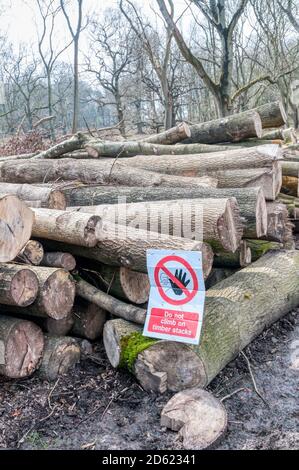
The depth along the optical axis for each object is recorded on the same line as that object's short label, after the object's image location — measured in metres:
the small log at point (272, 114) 5.93
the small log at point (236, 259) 4.42
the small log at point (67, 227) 3.31
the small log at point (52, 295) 3.17
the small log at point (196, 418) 2.51
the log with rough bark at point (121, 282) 3.54
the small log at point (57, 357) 3.27
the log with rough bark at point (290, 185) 6.21
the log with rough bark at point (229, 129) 5.62
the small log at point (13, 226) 3.01
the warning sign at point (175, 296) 2.95
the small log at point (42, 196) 4.28
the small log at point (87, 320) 3.62
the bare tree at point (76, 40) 14.61
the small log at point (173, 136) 5.96
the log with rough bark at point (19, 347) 3.05
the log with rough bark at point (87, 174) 4.71
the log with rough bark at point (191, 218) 3.47
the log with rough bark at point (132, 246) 3.19
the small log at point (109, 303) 3.27
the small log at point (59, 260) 3.48
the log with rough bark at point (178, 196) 3.91
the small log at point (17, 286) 3.03
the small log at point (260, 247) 4.82
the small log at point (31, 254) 3.48
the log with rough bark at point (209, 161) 4.77
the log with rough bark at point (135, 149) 5.87
